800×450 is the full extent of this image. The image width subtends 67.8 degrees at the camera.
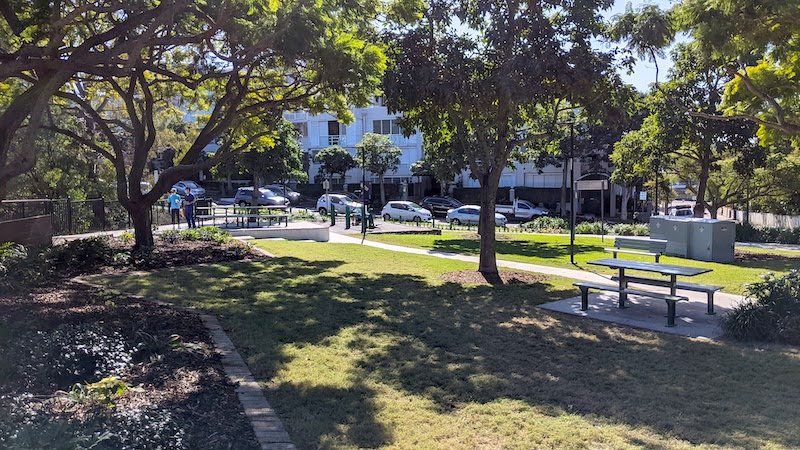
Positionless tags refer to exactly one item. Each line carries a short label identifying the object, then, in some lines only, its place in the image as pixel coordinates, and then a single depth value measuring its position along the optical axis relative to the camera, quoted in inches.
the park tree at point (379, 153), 1927.9
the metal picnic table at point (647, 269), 330.0
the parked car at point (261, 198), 1635.5
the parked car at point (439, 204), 1847.9
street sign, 663.6
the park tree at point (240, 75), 385.4
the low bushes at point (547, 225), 1275.8
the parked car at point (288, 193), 2042.0
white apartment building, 2203.5
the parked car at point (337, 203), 1603.8
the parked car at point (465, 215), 1435.8
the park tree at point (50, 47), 272.2
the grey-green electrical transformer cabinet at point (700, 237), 627.8
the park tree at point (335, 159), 2085.4
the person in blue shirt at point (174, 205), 899.4
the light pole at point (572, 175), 536.0
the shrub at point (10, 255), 393.1
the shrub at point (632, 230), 1068.4
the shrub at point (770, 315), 281.4
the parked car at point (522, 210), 1728.6
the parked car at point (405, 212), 1486.2
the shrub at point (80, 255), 464.1
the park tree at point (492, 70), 394.3
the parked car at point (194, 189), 1871.6
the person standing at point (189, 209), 846.5
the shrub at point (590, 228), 1165.7
